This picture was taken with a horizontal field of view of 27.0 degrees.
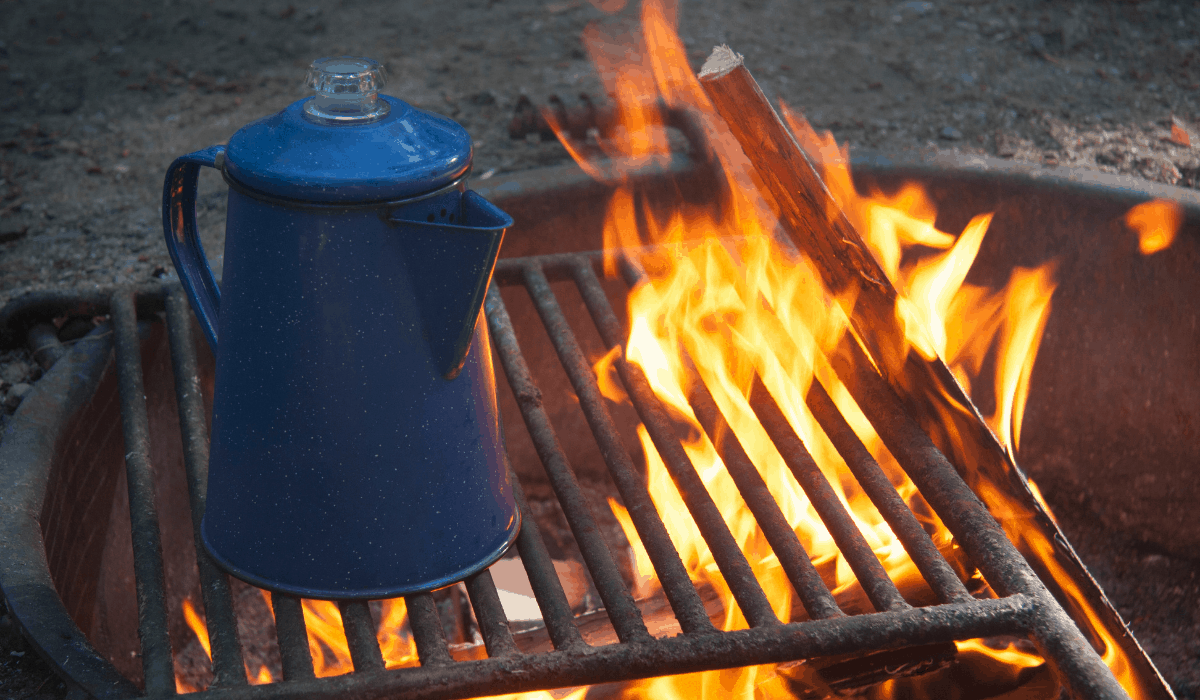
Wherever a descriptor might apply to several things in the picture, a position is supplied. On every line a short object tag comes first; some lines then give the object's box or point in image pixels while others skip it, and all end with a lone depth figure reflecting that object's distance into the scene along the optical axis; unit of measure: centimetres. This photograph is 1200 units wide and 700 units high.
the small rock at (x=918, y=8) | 277
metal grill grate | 109
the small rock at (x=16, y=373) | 131
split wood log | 118
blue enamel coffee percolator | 108
